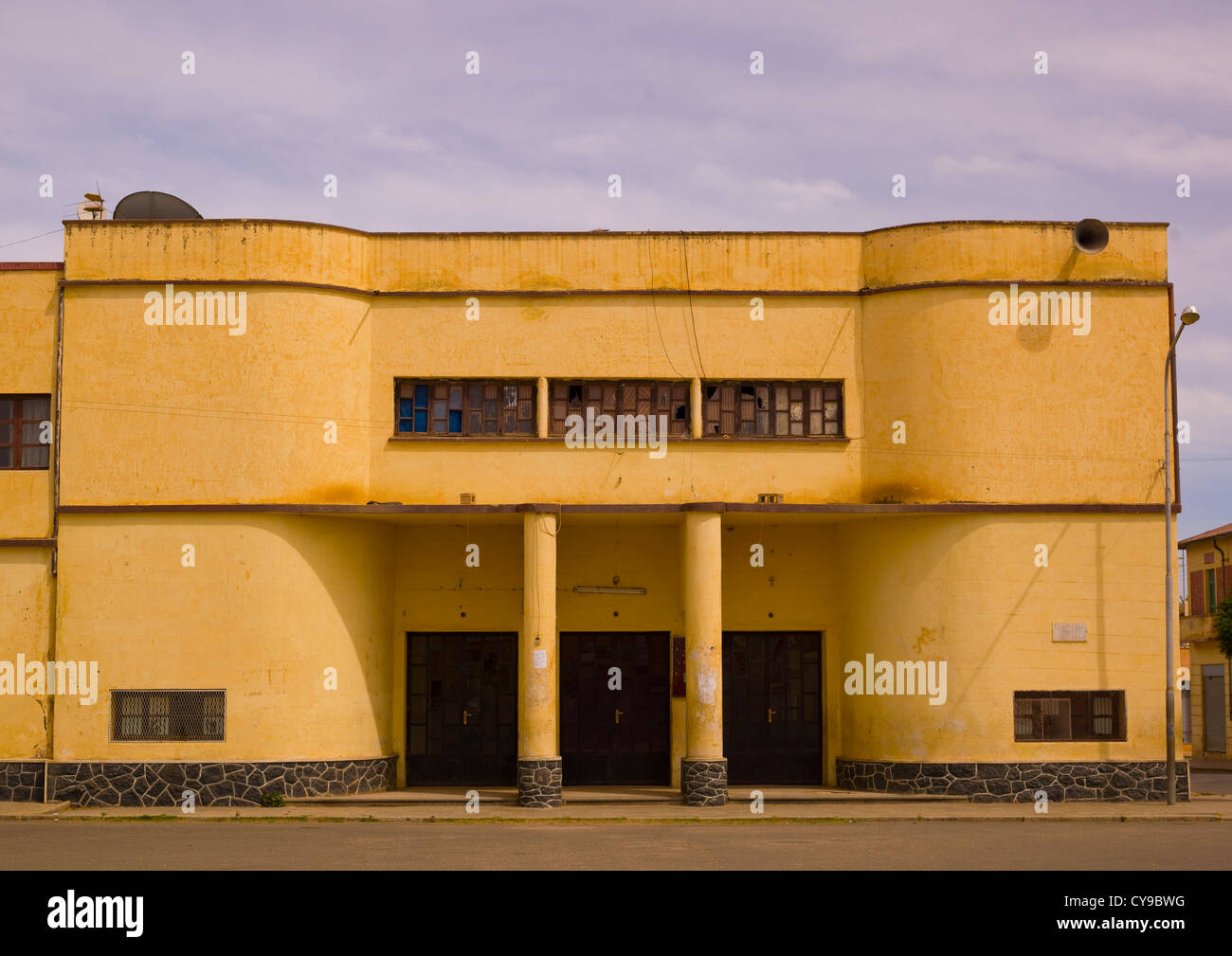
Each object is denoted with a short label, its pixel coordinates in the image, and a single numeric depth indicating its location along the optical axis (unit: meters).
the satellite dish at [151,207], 26.61
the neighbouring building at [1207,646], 45.31
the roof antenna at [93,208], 26.81
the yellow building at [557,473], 23.94
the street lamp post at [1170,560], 23.84
